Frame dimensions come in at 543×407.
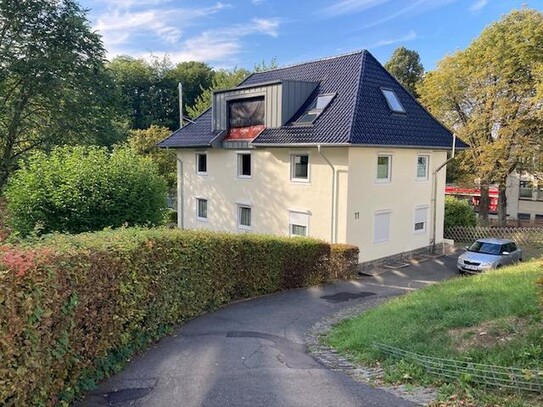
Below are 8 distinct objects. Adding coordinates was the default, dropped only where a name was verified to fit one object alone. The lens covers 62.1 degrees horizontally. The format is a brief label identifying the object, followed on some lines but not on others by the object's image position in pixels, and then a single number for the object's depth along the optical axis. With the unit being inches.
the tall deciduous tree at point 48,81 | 980.6
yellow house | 745.6
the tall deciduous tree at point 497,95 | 1107.3
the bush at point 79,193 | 649.0
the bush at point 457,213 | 1135.0
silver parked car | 737.6
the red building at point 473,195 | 1845.4
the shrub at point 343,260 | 674.8
